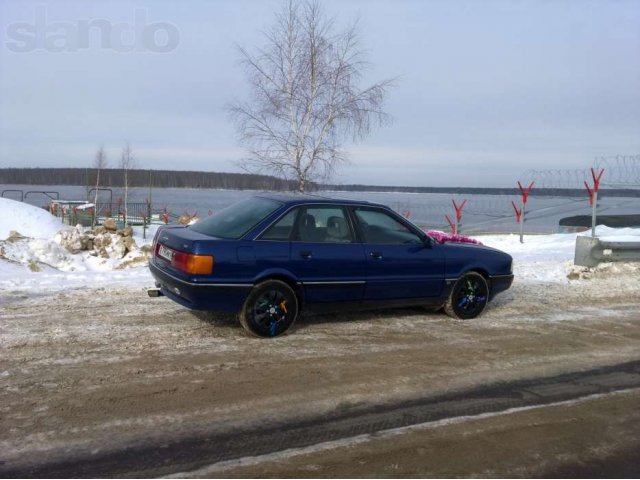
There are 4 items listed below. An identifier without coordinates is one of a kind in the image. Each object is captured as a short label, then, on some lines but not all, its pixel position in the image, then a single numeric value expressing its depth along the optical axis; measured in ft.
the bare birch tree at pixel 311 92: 51.47
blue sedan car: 19.26
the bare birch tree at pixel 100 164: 120.71
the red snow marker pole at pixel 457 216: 62.13
